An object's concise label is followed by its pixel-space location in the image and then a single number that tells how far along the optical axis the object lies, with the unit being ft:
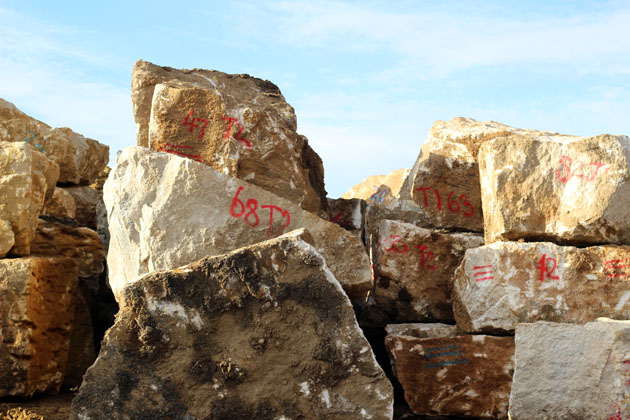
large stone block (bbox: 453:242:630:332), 11.73
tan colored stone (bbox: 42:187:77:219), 16.15
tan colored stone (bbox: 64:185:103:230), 18.20
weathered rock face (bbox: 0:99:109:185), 18.12
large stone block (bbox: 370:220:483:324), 13.26
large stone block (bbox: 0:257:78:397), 12.09
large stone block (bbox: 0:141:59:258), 12.66
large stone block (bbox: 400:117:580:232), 13.99
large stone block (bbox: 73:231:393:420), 9.11
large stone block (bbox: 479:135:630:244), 11.90
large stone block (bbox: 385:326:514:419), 11.91
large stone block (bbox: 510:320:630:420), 10.89
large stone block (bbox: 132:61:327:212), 12.47
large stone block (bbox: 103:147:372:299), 10.92
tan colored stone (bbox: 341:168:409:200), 32.09
